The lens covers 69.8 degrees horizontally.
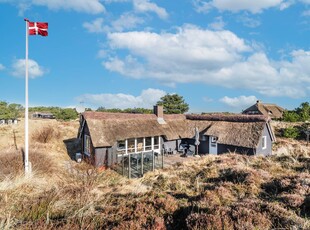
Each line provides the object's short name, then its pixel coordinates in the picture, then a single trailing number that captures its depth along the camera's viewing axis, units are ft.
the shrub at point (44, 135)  84.23
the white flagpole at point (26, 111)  38.93
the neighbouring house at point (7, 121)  157.76
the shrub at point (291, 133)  107.65
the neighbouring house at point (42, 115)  228.02
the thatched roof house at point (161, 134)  61.82
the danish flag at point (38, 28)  44.68
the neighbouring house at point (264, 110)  166.77
